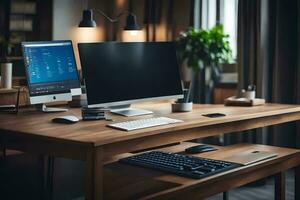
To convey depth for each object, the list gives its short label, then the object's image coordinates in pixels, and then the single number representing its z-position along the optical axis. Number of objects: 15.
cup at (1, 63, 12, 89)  4.13
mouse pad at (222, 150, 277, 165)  3.03
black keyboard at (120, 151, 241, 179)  2.73
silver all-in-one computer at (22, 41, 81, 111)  3.25
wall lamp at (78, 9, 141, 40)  4.07
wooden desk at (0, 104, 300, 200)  2.38
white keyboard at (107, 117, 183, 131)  2.68
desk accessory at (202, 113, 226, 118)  3.17
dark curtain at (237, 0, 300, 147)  5.05
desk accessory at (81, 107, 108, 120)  3.03
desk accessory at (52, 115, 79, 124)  2.89
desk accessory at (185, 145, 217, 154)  3.30
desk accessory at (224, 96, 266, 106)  3.77
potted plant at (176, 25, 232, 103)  5.75
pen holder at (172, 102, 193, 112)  3.39
